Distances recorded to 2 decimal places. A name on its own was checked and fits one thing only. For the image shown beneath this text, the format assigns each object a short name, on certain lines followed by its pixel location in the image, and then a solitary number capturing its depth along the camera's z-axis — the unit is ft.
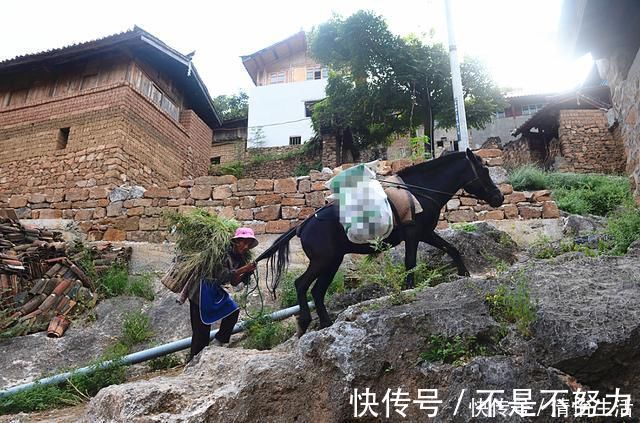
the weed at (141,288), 22.15
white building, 82.38
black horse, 14.14
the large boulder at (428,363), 7.30
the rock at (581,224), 22.65
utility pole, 30.99
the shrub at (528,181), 29.68
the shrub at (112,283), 22.43
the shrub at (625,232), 13.01
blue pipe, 14.62
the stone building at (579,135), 56.59
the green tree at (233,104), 96.89
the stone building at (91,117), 39.29
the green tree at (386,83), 58.59
